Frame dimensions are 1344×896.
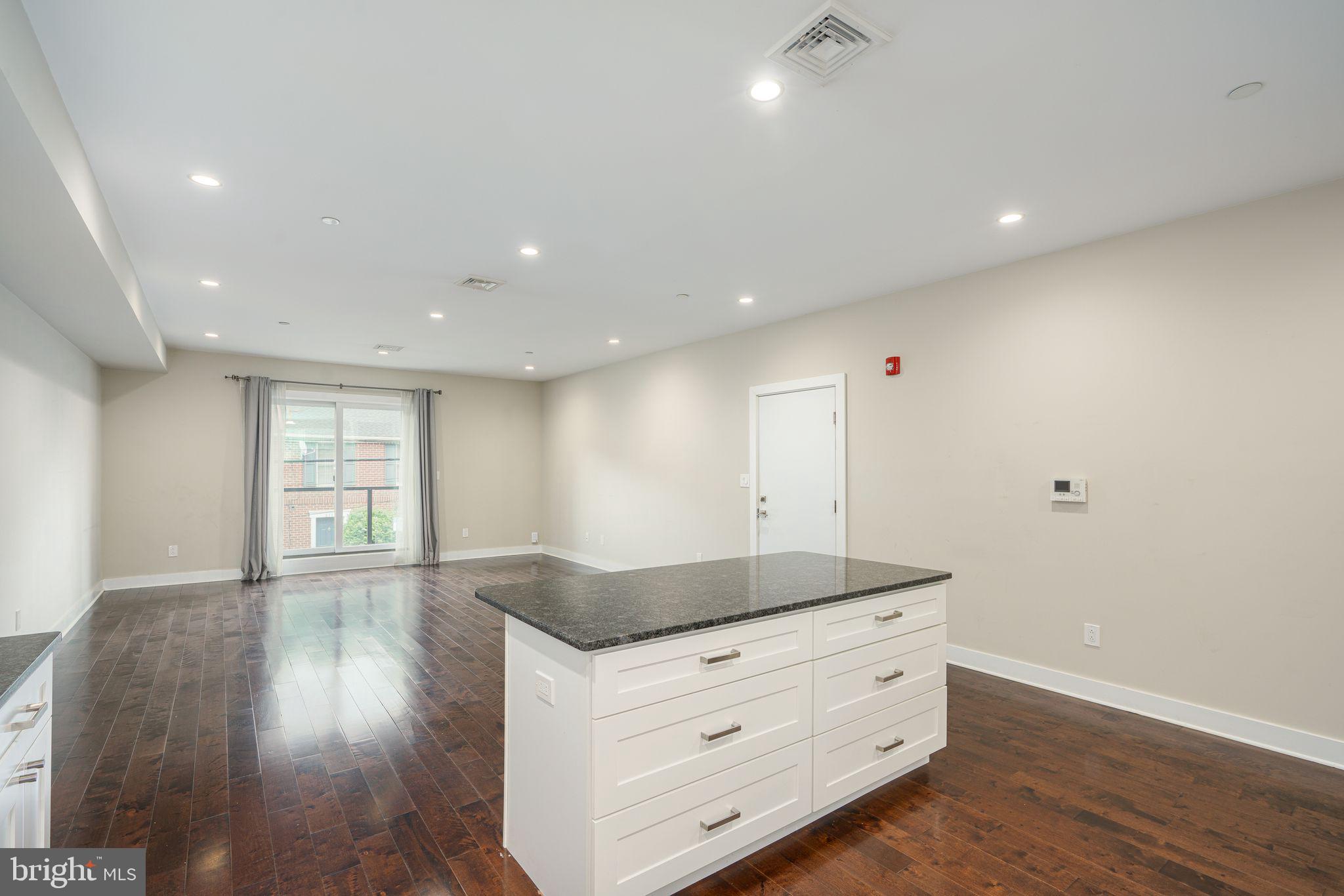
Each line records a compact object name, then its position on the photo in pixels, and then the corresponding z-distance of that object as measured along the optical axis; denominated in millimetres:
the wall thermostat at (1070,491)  3536
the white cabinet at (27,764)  1273
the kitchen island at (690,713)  1688
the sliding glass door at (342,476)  7734
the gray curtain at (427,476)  8227
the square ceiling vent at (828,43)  1763
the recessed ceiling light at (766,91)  2080
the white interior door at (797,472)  4973
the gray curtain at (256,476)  7160
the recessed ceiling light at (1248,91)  2057
